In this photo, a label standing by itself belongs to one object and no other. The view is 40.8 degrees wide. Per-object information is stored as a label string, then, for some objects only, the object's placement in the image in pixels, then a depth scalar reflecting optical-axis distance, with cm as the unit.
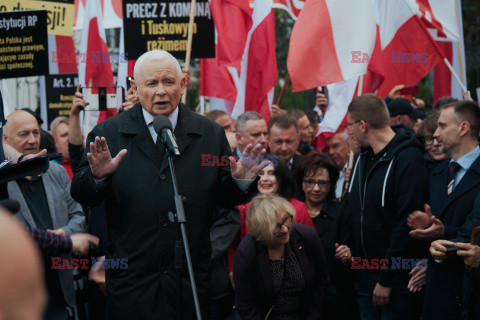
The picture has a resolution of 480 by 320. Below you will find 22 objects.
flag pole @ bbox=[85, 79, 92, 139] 716
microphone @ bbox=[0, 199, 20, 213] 241
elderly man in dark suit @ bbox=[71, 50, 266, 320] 362
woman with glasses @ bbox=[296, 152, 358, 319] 582
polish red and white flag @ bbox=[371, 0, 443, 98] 759
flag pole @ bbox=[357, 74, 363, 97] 730
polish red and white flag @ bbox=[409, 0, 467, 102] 775
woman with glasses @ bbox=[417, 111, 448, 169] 566
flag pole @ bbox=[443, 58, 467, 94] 713
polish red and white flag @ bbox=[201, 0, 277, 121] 778
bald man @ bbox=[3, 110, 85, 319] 485
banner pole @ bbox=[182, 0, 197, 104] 693
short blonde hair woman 497
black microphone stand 307
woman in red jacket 584
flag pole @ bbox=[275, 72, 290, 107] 834
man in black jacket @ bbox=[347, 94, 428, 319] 530
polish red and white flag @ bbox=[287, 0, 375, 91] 709
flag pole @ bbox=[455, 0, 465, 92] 851
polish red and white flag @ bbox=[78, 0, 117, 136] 799
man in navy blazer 460
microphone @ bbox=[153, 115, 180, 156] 318
